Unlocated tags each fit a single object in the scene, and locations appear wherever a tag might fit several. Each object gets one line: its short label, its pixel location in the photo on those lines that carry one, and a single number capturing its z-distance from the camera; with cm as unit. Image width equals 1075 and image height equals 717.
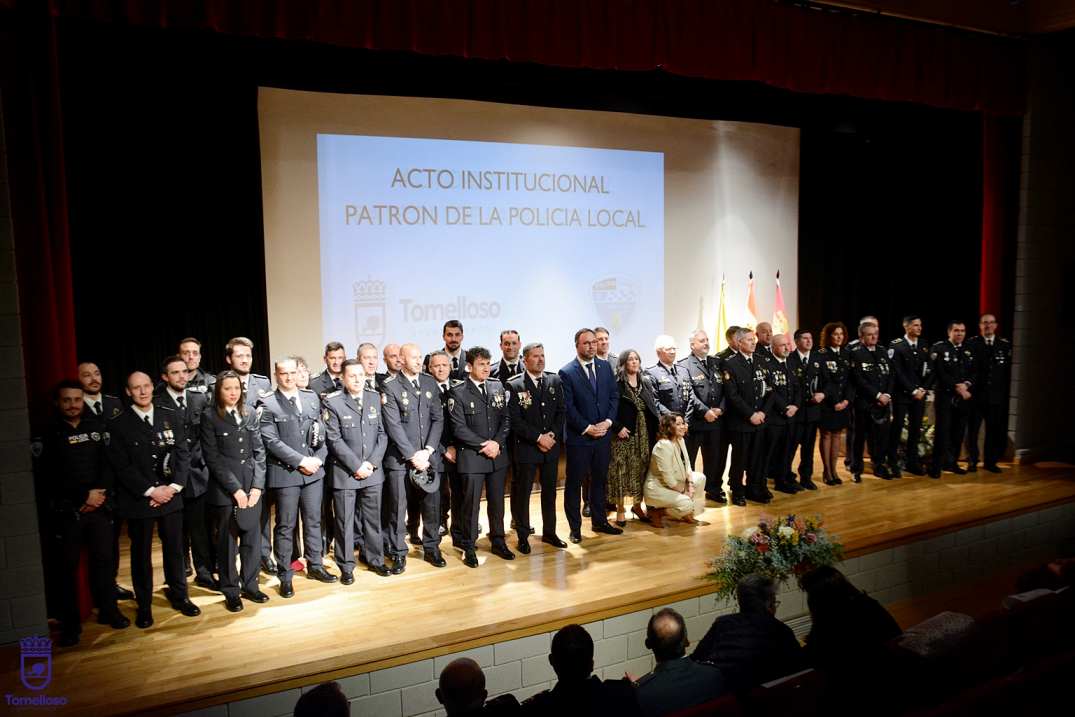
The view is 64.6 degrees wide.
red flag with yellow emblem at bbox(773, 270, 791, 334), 813
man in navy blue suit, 543
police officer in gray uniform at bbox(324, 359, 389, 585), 474
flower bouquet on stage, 442
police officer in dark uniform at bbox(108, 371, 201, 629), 419
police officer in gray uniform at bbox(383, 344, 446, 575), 491
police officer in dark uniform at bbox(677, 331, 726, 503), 614
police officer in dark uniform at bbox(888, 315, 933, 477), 688
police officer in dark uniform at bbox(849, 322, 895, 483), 674
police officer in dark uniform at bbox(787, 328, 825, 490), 656
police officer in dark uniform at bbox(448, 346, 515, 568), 504
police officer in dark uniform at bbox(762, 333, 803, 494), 635
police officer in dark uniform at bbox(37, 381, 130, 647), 407
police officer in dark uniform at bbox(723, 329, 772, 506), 620
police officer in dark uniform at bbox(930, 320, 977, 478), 695
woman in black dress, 665
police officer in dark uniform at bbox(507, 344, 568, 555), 521
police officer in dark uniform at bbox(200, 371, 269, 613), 435
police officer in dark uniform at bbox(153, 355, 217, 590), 438
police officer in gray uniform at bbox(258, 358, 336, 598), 455
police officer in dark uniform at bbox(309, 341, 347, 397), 520
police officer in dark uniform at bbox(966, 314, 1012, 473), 707
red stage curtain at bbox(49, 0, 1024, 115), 483
